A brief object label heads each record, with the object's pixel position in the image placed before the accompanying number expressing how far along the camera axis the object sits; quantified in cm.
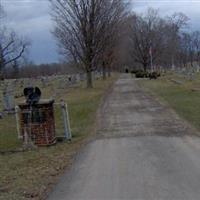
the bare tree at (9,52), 6141
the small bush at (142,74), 8505
